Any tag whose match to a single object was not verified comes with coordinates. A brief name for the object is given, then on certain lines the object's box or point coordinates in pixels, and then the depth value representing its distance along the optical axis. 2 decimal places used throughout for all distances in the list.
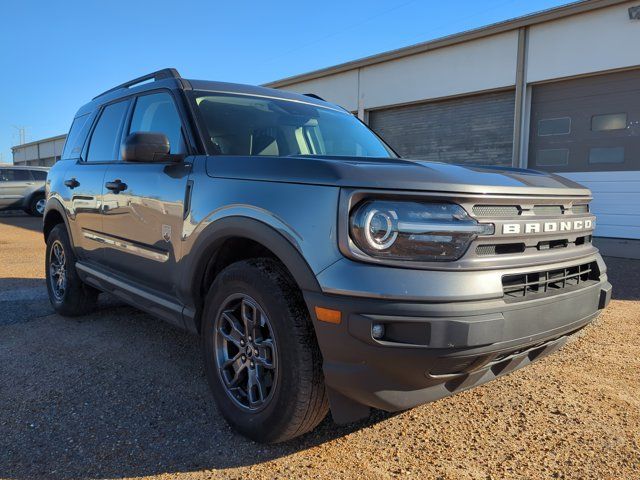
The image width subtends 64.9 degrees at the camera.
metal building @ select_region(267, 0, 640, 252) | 8.95
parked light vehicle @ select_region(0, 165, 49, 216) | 17.47
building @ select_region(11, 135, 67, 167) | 39.28
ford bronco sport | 1.92
